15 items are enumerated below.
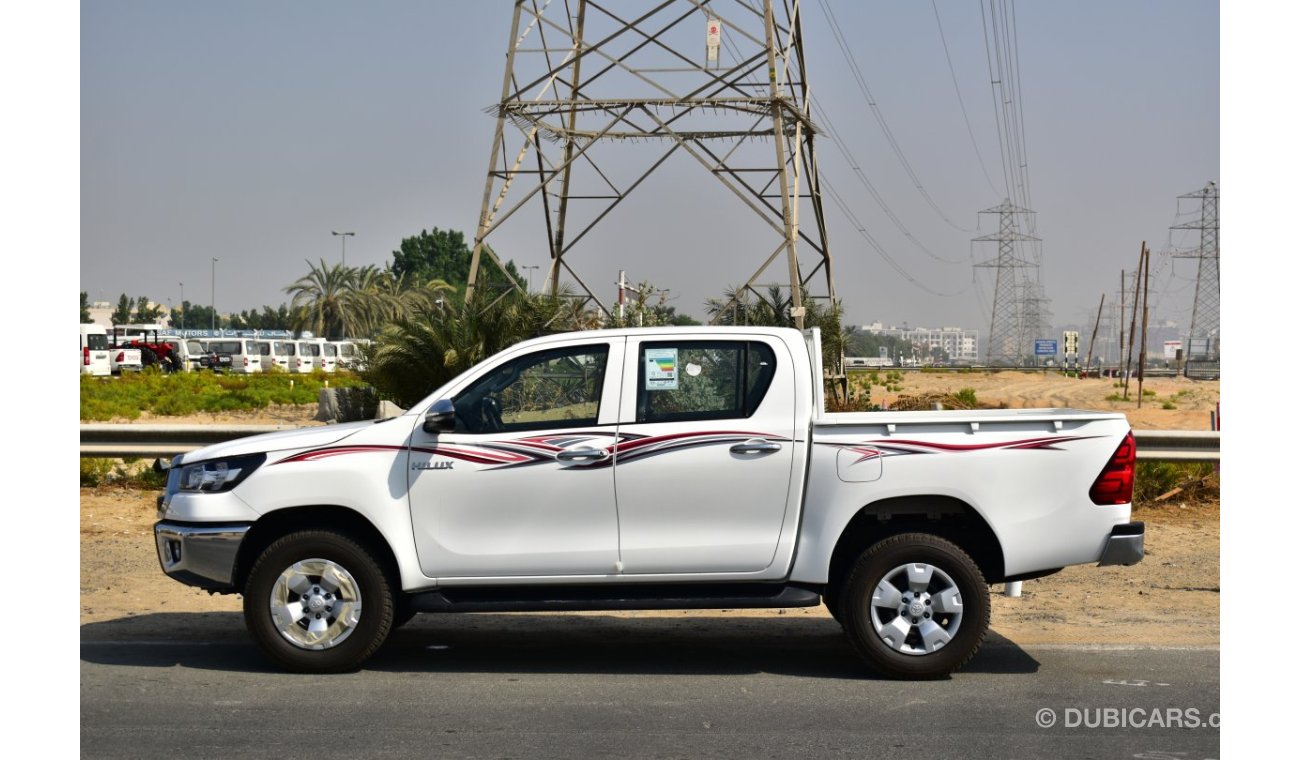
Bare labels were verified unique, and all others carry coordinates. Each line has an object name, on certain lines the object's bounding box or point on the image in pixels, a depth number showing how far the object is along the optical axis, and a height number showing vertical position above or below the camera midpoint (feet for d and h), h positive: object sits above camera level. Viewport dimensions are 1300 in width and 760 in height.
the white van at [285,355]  269.23 +0.94
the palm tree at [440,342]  70.33 +0.95
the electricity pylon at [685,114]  79.30 +14.63
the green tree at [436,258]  482.69 +36.21
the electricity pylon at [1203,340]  349.41 +6.46
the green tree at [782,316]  82.48 +2.86
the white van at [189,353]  252.01 +1.18
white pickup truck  25.34 -2.81
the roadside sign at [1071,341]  362.94 +6.11
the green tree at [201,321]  639.15 +17.76
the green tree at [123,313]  470.39 +15.52
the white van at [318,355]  275.59 +1.06
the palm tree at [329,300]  334.85 +14.49
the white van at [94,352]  211.82 +1.06
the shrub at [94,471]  50.09 -4.10
